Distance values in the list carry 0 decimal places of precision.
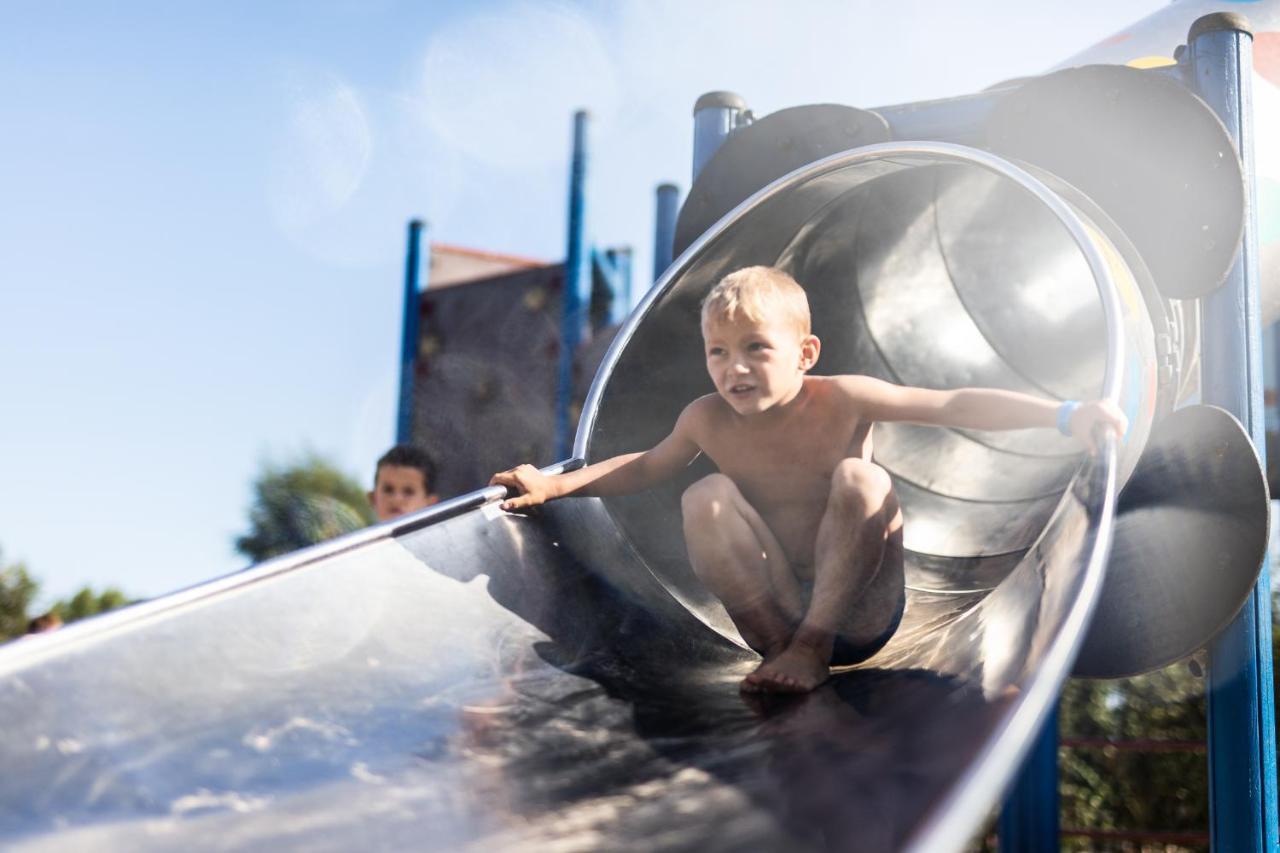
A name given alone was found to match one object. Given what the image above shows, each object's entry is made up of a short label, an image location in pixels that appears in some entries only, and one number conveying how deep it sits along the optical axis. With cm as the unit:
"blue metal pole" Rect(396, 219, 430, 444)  677
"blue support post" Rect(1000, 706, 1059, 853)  211
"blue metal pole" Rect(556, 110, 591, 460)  607
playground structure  112
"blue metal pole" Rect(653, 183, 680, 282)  315
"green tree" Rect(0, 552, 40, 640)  1473
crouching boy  154
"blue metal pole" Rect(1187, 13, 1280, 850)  189
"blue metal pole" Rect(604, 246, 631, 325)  679
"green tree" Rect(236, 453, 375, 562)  1758
